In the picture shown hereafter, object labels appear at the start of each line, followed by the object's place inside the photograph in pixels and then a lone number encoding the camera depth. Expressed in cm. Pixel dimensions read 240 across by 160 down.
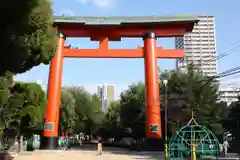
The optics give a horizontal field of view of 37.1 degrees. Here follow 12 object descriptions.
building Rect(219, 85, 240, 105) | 8524
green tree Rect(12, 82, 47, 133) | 2212
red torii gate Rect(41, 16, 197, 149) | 2680
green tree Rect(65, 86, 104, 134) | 4609
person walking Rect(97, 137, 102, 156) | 2408
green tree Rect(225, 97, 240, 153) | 2666
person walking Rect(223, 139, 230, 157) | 2052
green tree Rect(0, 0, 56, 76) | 818
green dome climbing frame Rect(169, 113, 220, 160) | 1427
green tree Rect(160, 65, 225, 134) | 2489
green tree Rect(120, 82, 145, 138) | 3378
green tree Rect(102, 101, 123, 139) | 4450
